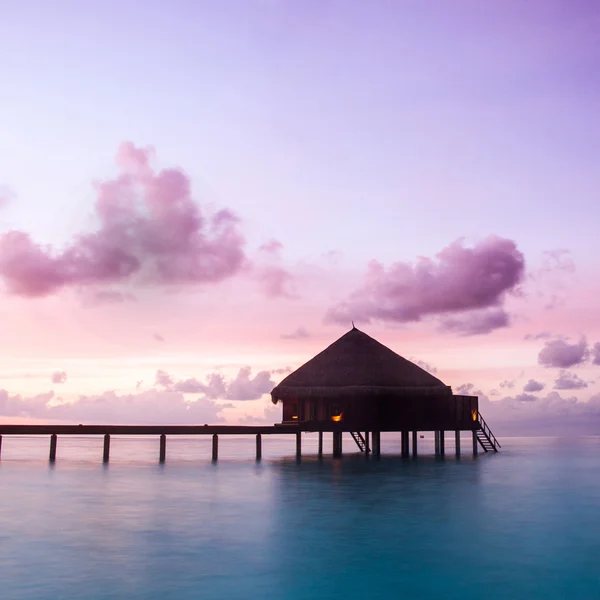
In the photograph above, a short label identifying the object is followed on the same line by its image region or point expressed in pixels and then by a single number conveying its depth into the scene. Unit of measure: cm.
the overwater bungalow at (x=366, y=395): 5044
